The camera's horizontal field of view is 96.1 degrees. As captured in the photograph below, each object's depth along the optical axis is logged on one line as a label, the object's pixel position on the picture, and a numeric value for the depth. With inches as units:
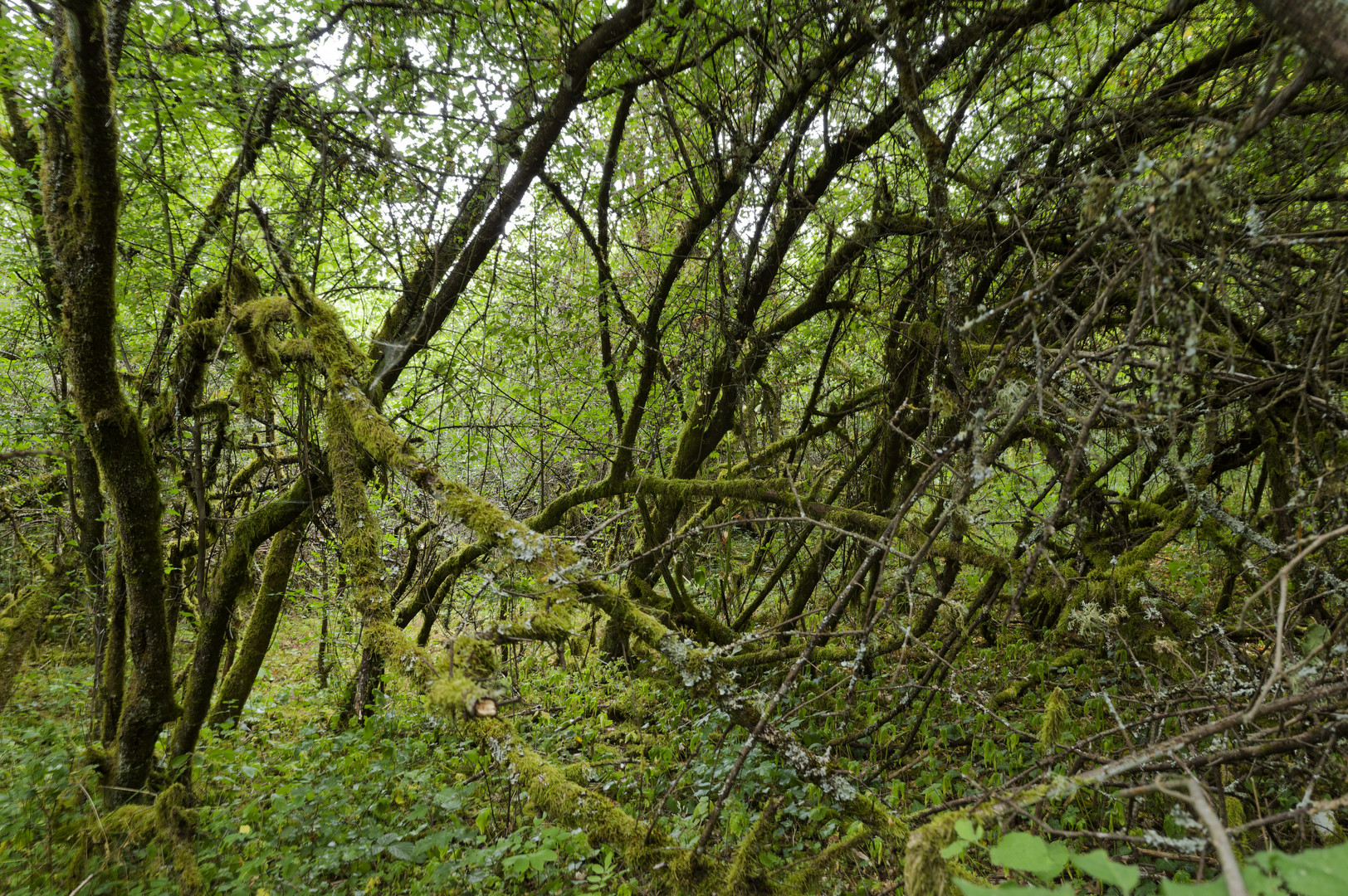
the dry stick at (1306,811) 34.1
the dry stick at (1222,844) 26.0
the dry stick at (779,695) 54.6
